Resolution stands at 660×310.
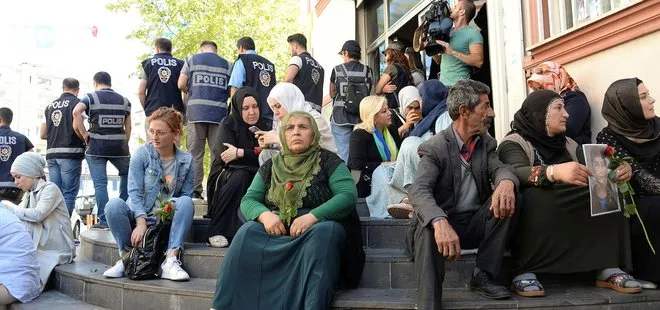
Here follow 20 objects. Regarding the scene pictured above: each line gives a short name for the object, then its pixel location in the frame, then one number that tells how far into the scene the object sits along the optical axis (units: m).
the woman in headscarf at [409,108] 5.35
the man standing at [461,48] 5.63
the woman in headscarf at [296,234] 3.24
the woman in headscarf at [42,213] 4.79
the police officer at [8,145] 7.22
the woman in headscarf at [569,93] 4.27
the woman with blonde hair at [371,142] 5.29
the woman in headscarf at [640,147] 3.44
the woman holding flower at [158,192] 4.17
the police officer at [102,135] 6.25
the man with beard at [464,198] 3.05
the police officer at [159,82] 6.47
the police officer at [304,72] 6.65
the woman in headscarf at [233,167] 4.52
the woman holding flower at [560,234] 3.26
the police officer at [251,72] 6.25
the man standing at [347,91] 6.52
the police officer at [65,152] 6.45
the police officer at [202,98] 6.24
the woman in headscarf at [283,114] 4.58
